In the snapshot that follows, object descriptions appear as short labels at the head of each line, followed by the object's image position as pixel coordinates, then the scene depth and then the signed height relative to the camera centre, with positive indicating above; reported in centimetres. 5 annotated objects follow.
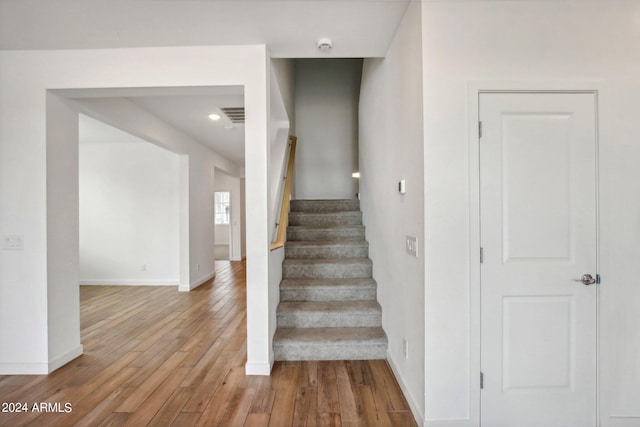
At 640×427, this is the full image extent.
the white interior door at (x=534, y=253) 172 -24
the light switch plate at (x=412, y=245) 182 -21
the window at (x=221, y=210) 1139 +9
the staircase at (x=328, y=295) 253 -84
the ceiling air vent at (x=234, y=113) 382 +133
